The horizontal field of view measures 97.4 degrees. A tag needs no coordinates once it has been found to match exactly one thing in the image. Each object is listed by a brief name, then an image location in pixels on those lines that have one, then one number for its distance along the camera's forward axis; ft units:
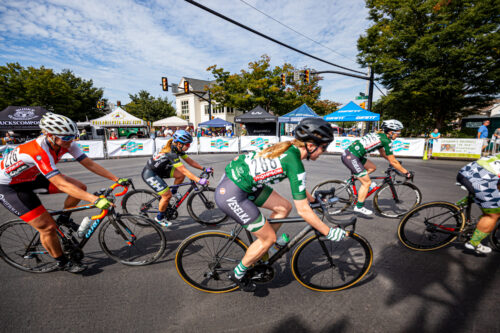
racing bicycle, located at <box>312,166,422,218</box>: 15.67
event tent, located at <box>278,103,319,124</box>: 61.17
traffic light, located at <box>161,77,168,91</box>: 69.06
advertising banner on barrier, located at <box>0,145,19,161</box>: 37.73
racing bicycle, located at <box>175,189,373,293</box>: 8.14
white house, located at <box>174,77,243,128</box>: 167.22
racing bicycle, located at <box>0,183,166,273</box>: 9.66
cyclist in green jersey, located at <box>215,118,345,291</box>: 6.97
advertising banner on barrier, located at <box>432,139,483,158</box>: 39.20
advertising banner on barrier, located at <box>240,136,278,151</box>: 54.44
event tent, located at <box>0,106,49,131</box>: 56.85
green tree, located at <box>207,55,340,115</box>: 95.50
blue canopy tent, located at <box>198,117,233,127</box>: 85.20
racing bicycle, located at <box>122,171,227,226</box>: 14.89
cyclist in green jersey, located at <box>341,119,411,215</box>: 15.01
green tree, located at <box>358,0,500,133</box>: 47.44
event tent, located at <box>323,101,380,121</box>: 53.68
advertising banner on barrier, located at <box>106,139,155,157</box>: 47.68
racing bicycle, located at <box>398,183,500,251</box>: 10.66
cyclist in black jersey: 14.01
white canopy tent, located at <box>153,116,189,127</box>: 102.50
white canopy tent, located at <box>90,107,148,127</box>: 67.51
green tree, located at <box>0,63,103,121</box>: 101.30
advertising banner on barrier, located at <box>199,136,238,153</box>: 53.62
